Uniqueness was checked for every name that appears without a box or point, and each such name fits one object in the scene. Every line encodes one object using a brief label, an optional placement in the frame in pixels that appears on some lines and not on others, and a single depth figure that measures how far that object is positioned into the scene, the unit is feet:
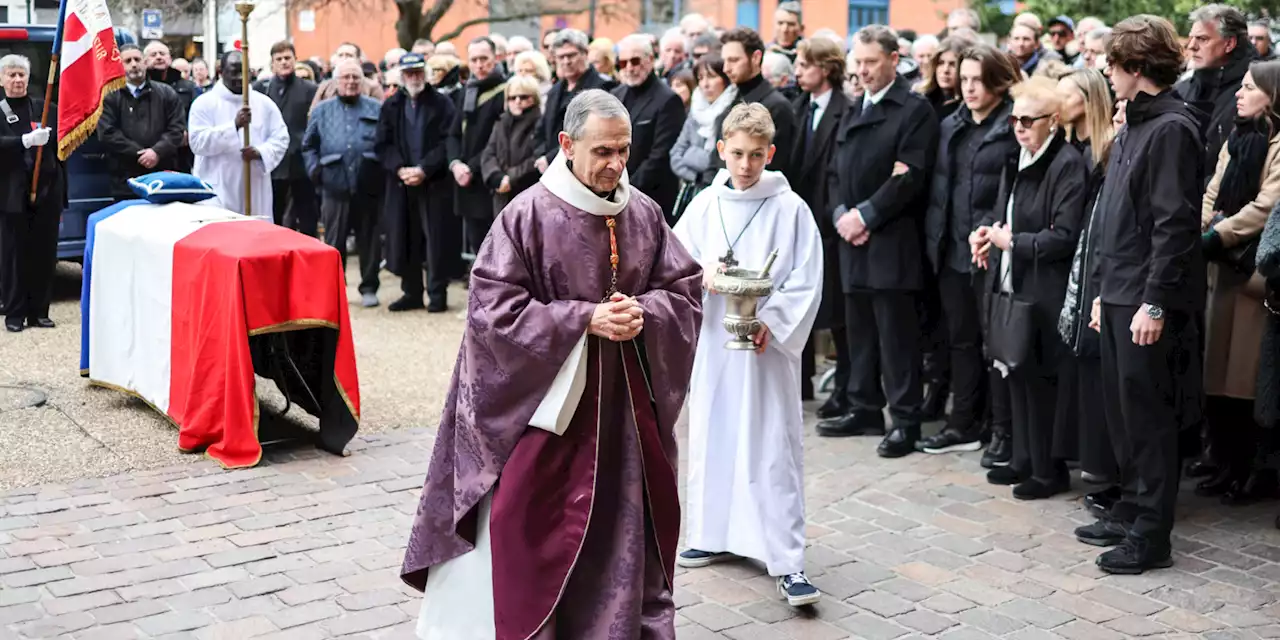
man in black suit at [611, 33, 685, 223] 32.81
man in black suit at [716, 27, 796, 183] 27.76
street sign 55.67
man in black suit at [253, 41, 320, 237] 44.27
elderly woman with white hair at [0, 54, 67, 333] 35.32
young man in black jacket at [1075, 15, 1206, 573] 18.69
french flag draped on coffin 24.07
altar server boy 18.78
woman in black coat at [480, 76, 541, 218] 37.06
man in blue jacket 40.06
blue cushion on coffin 28.48
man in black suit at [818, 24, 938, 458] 25.91
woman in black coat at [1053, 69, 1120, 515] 21.03
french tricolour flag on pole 31.58
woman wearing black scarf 21.65
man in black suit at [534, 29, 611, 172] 35.76
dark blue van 39.86
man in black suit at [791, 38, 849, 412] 28.09
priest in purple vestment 14.65
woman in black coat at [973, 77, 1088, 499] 22.18
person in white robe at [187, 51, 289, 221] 38.78
